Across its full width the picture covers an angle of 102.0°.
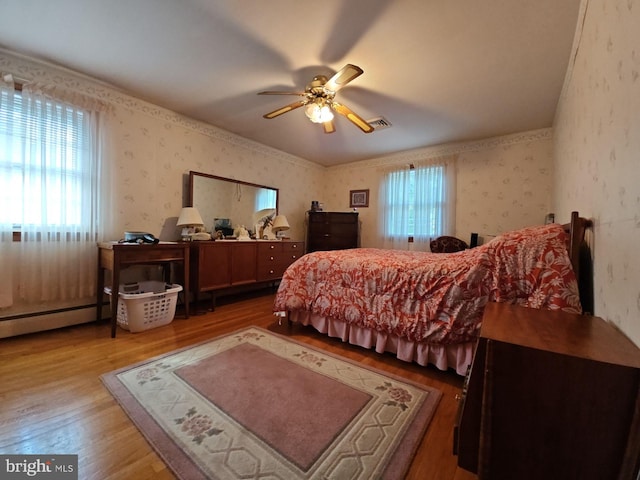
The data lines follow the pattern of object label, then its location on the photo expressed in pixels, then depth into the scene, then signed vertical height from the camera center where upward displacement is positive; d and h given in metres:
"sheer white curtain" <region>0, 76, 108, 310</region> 2.15 +0.26
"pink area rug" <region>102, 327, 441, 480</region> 1.09 -0.97
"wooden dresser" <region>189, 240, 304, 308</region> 3.06 -0.43
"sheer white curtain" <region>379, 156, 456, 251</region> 4.00 +0.54
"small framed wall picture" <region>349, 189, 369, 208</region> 4.93 +0.70
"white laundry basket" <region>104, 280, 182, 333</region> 2.41 -0.75
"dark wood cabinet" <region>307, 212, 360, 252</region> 4.75 +0.07
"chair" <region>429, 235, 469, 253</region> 3.83 -0.12
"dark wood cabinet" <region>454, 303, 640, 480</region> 0.64 -0.45
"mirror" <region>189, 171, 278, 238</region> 3.42 +0.43
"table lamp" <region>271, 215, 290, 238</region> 4.21 +0.14
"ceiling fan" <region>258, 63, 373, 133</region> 2.27 +1.23
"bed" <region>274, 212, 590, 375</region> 1.40 -0.38
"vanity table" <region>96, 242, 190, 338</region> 2.30 -0.29
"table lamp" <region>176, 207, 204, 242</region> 3.09 +0.12
